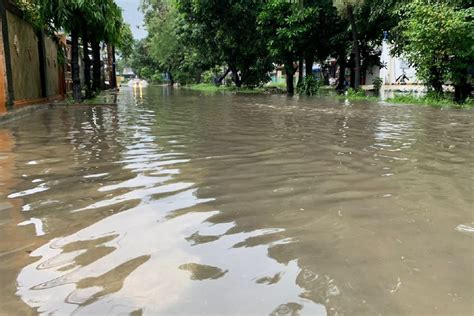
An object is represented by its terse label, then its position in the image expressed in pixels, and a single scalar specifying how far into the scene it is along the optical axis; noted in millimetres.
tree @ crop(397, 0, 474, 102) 16734
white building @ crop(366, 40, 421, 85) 41438
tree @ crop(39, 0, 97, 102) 16564
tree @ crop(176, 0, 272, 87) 31989
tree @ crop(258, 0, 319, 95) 27062
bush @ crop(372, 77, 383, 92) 28969
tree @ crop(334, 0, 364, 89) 21969
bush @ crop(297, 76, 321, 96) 29189
